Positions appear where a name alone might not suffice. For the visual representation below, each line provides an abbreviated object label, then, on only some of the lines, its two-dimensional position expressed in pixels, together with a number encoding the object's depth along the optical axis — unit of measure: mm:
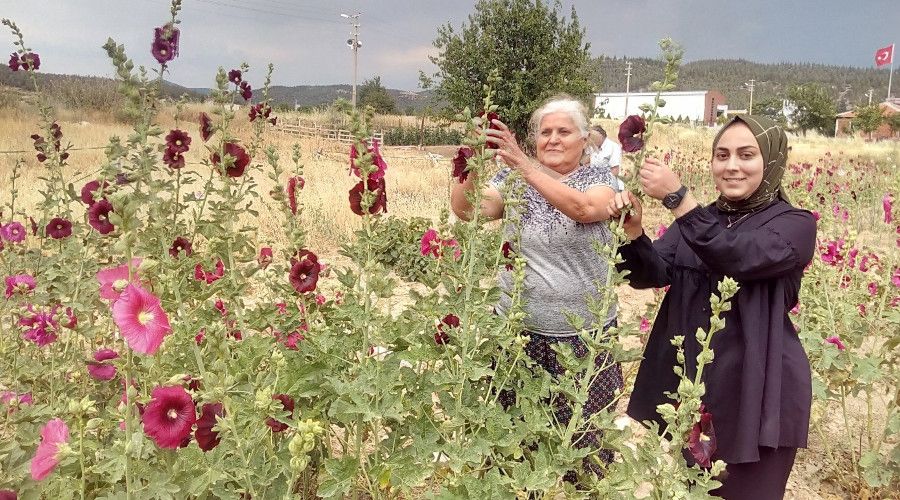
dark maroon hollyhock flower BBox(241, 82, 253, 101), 2355
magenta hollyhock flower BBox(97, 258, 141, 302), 1423
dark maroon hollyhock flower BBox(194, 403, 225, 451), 1249
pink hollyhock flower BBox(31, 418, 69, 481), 1255
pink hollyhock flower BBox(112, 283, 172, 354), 1118
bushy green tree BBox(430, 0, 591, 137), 18297
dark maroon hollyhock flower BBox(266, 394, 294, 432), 1486
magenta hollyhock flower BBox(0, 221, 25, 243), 2727
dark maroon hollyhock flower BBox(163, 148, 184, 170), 1887
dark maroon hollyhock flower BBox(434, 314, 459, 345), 1569
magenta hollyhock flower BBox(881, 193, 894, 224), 3824
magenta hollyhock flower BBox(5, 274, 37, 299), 2291
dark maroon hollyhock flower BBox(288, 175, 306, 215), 1788
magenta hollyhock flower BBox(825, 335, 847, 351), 2668
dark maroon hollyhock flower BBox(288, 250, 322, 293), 1681
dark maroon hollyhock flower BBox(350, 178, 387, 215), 1512
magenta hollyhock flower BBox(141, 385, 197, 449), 1209
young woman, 1700
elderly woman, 2105
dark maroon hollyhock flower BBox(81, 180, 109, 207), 1767
